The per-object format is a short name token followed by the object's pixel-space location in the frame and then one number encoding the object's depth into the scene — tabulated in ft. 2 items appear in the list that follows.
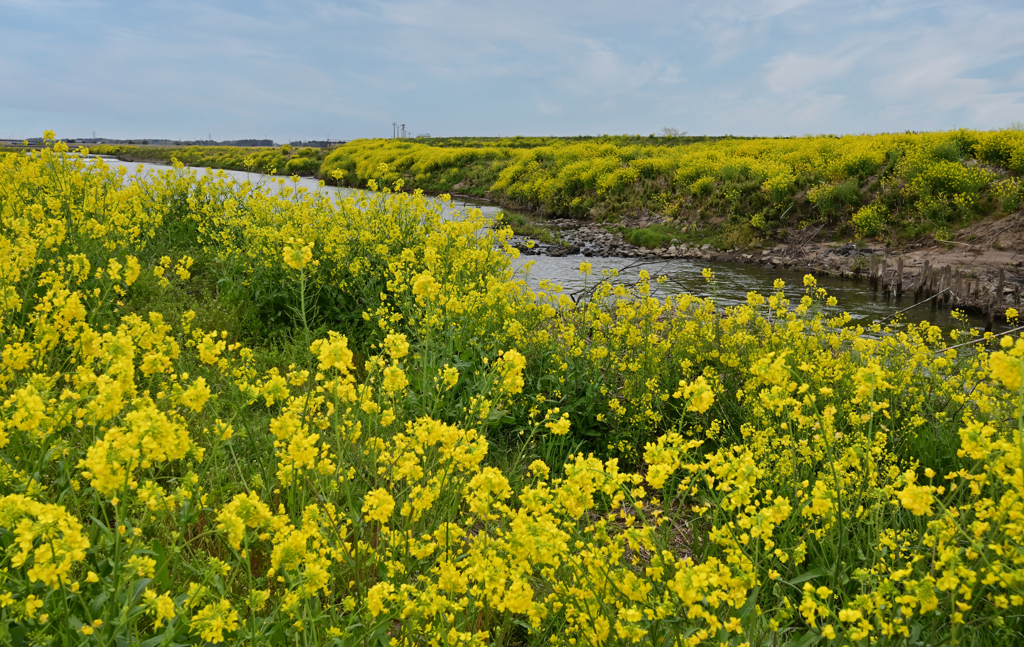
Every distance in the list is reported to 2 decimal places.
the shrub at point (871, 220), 52.34
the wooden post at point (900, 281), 40.22
